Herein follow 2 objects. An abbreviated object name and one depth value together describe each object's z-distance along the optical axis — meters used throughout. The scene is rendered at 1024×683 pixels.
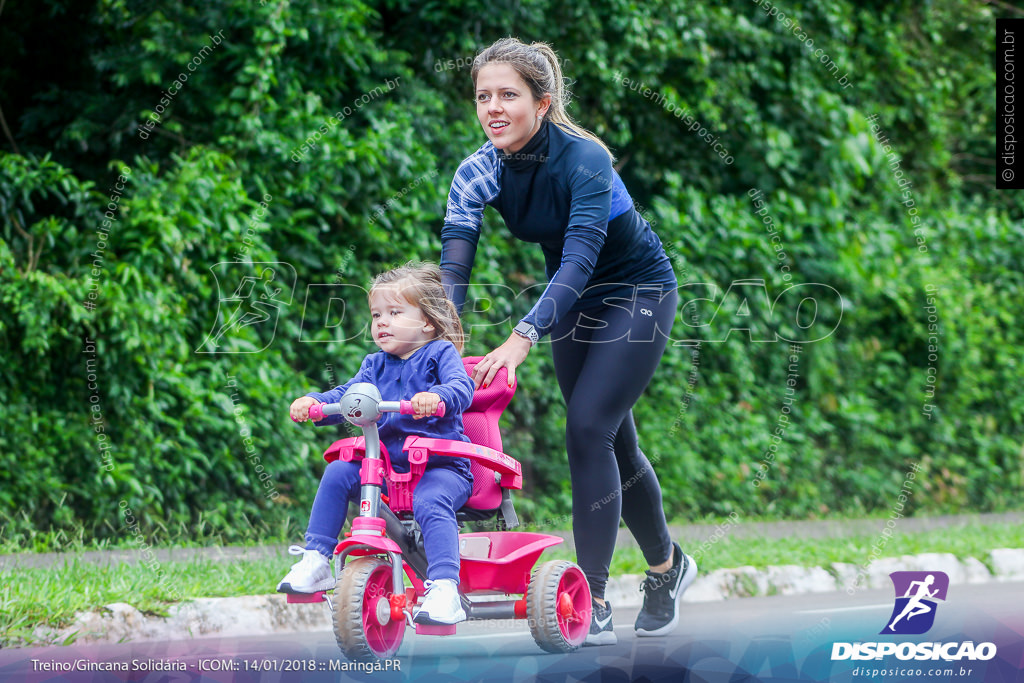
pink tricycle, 6.25
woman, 7.12
